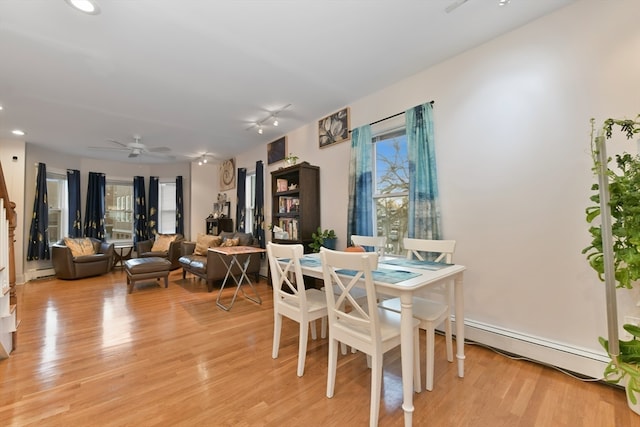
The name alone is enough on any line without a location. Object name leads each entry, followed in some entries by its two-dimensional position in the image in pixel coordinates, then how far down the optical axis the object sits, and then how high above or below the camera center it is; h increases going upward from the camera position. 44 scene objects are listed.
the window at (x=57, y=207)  5.86 +0.40
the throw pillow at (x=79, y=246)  5.31 -0.44
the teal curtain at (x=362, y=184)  3.31 +0.45
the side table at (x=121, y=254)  6.26 -0.72
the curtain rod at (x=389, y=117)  3.03 +1.20
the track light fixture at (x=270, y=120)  3.76 +1.55
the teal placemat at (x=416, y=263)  2.01 -0.36
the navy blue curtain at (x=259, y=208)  5.12 +0.26
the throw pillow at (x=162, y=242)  6.00 -0.43
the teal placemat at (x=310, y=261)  2.11 -0.34
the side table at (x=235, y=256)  3.38 -0.50
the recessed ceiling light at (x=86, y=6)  1.79 +1.50
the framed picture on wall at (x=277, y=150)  4.71 +1.29
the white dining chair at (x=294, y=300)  1.93 -0.65
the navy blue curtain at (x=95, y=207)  6.19 +0.40
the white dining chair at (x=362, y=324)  1.45 -0.66
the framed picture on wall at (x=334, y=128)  3.64 +1.31
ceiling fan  4.66 +1.43
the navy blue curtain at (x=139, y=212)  6.80 +0.29
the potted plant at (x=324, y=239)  3.64 -0.27
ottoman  4.23 -0.75
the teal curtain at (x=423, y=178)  2.68 +0.42
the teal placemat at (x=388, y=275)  1.62 -0.37
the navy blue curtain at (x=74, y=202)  5.94 +0.51
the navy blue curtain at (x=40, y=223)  5.16 +0.04
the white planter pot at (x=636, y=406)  1.53 -1.11
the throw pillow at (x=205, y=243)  5.14 -0.40
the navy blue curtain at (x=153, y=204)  6.96 +0.51
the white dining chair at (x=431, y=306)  1.76 -0.65
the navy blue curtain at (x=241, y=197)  5.75 +0.54
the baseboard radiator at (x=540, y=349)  1.88 -1.04
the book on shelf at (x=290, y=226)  3.99 -0.08
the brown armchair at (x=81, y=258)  5.05 -0.66
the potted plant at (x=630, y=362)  1.46 -0.84
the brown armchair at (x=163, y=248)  5.74 -0.54
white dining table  1.42 -0.43
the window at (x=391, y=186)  3.14 +0.40
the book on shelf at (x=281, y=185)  4.28 +0.58
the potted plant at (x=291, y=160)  4.00 +0.93
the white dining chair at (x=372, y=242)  2.72 -0.24
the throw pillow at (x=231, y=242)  4.85 -0.37
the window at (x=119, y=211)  6.85 +0.33
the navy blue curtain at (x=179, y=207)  7.01 +0.42
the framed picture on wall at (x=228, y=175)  6.22 +1.14
